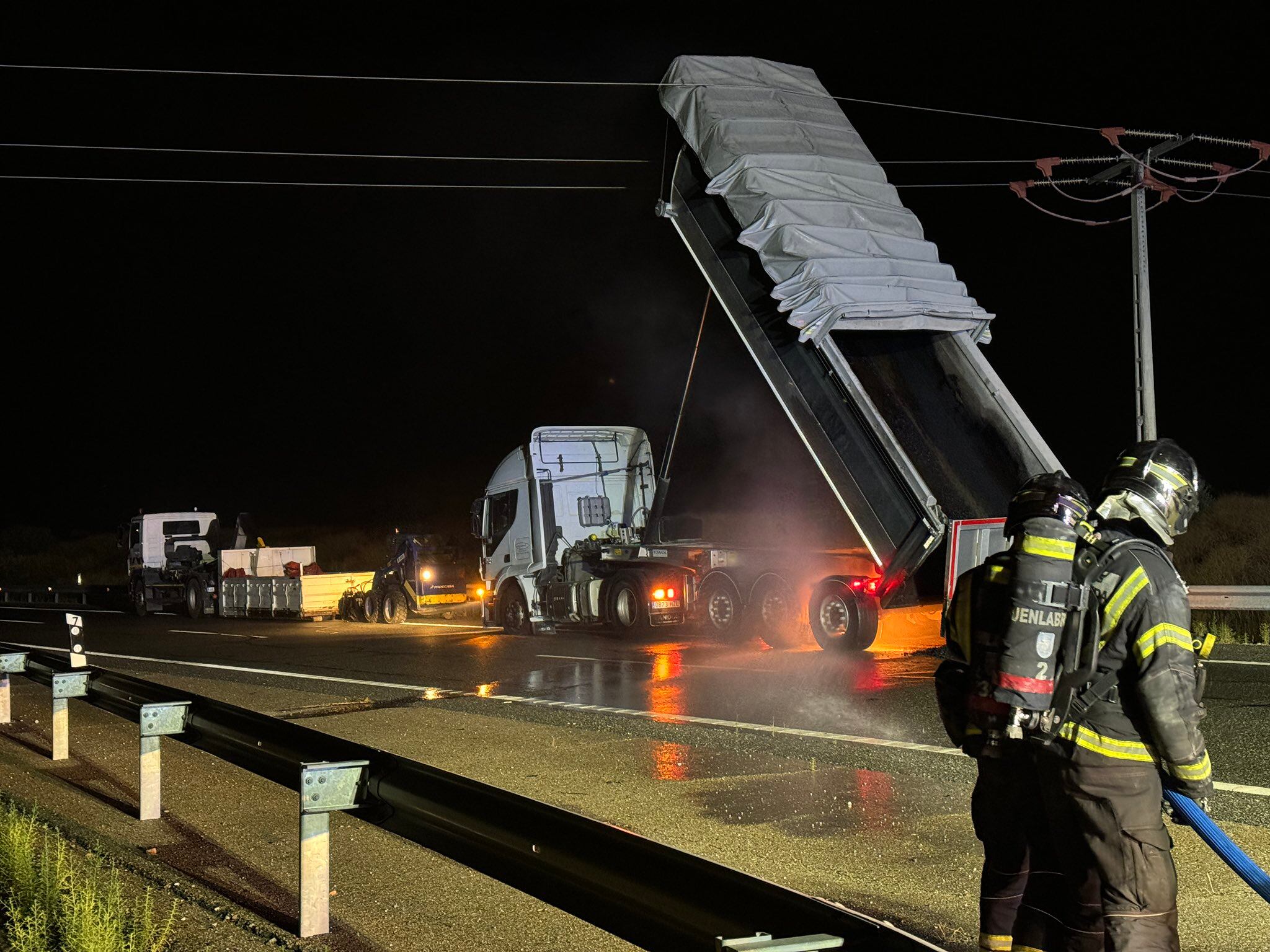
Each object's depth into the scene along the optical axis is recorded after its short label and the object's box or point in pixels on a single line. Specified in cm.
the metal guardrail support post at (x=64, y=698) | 755
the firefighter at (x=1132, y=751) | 321
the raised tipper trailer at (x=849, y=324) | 1263
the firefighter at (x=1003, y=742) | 340
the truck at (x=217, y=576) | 2581
